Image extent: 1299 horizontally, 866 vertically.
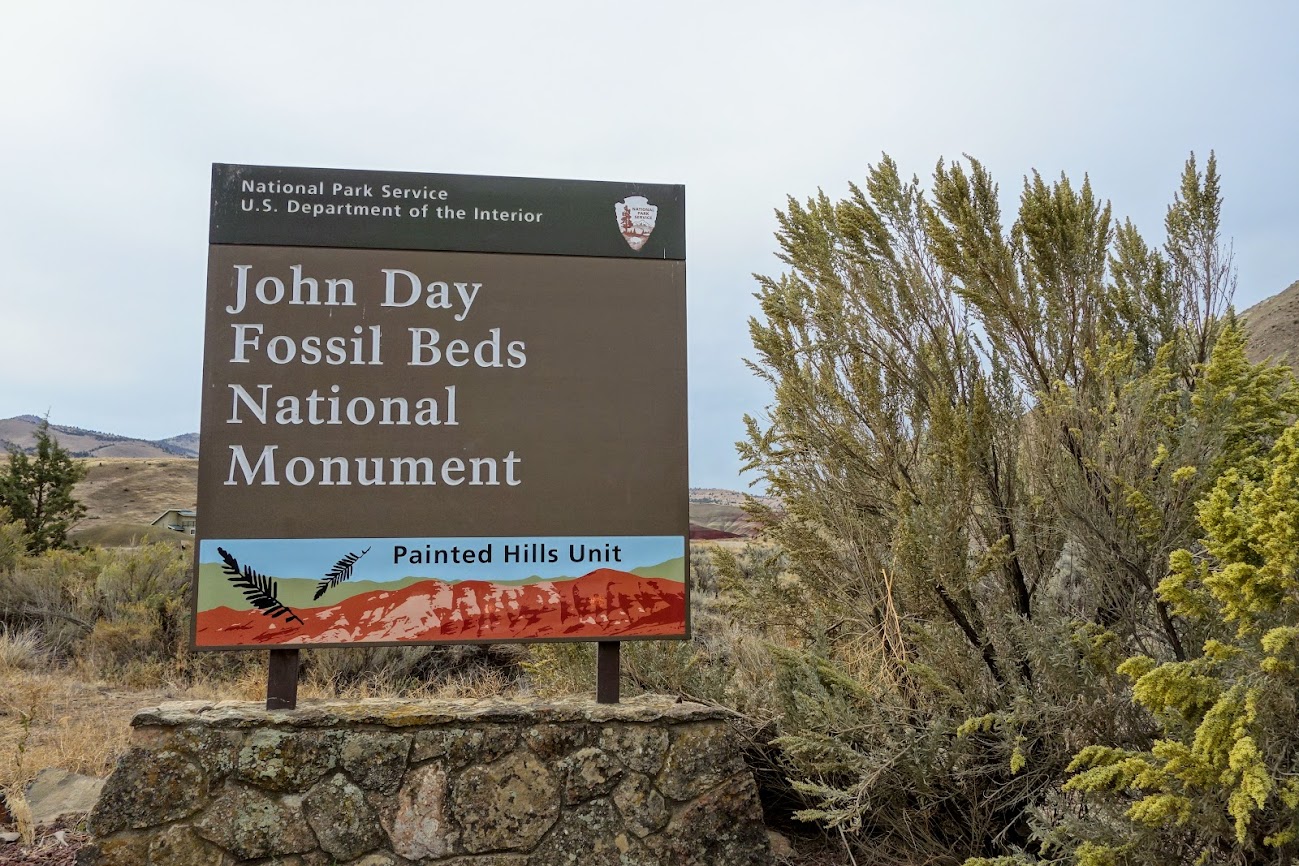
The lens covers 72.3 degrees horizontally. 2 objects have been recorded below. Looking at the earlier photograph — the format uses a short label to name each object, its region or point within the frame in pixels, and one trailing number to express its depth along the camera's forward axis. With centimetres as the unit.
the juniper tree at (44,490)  1609
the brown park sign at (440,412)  411
